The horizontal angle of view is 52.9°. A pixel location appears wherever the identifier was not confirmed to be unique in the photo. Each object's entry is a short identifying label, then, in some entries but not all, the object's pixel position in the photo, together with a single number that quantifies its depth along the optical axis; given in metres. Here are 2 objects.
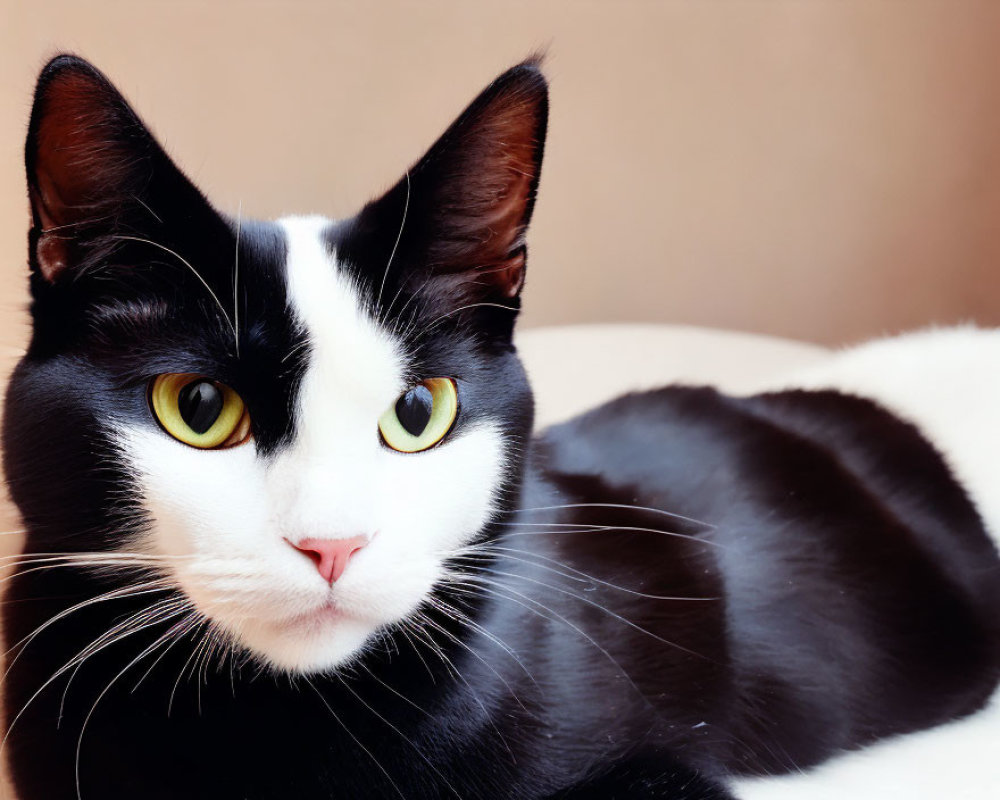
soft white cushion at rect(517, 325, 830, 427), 1.15
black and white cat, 0.48
